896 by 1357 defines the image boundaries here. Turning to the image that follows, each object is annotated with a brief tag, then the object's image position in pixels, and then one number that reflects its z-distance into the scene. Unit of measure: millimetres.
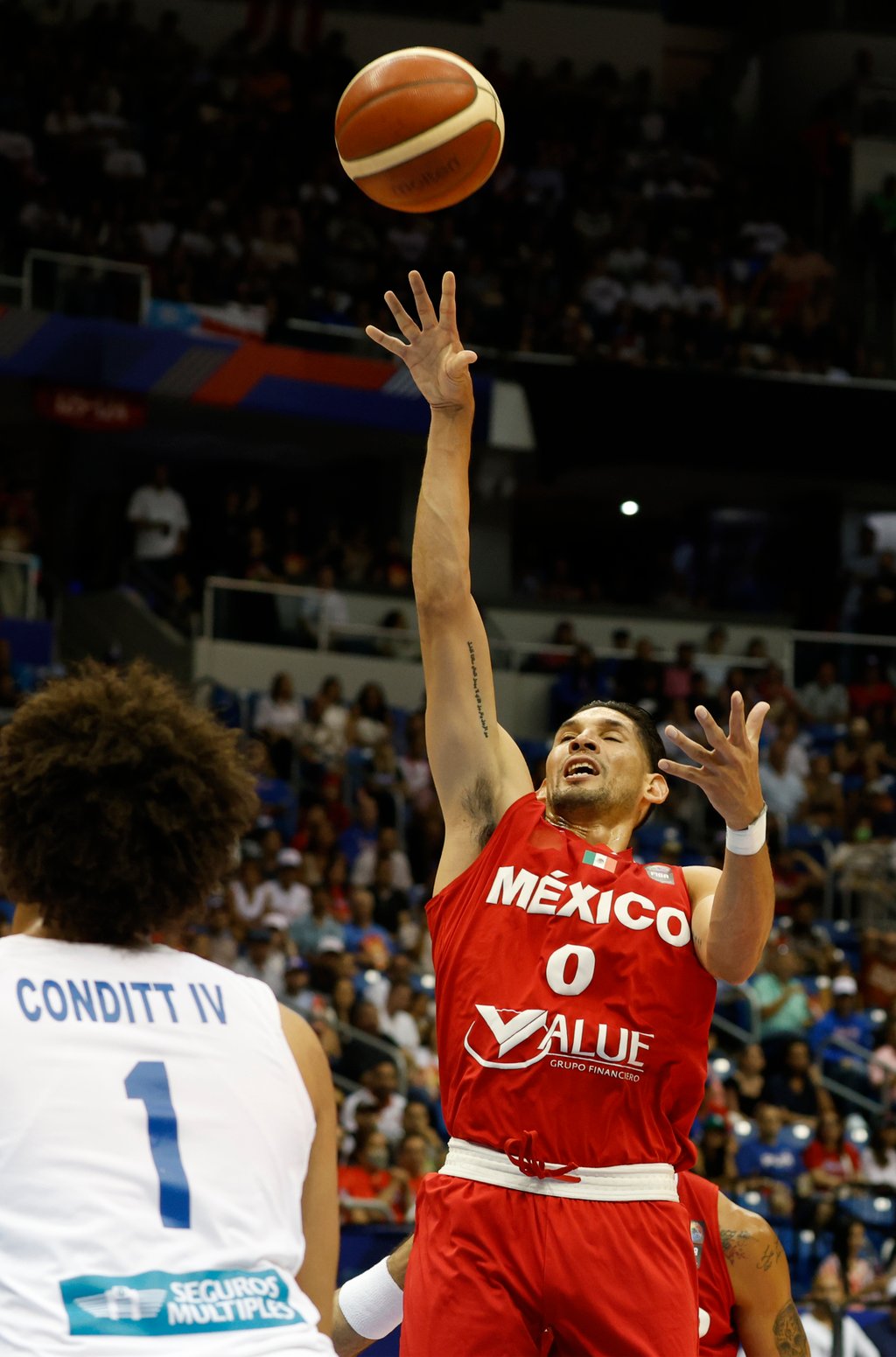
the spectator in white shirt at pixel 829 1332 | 8836
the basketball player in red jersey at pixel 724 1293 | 4934
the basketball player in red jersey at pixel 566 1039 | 4133
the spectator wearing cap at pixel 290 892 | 13695
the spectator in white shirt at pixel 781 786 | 17703
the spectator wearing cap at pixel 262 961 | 12164
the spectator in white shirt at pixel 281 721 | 16234
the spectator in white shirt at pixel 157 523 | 19344
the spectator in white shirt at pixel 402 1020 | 12219
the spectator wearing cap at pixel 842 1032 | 13734
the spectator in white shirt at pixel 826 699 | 19938
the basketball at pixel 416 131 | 5898
